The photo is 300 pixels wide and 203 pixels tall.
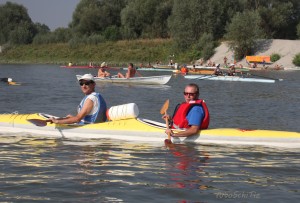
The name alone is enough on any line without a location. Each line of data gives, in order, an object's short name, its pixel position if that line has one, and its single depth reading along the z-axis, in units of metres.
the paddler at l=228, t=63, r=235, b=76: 28.85
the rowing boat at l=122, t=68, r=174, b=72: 40.59
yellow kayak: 8.51
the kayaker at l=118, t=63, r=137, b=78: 24.56
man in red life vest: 8.23
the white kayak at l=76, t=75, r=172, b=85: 24.47
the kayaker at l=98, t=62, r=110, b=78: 25.66
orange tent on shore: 47.39
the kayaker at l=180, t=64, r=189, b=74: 34.67
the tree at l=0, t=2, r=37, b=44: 74.69
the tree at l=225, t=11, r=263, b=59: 49.38
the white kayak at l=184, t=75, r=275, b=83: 27.34
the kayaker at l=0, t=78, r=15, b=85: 24.48
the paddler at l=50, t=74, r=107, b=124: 8.59
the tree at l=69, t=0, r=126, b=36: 71.62
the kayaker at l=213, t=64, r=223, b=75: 29.41
